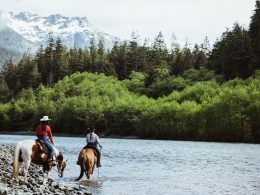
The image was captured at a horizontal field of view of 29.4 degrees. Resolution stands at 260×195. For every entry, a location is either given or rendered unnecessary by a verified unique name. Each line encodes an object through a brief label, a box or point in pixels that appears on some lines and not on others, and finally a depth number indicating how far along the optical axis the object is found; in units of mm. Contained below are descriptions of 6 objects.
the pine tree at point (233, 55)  150875
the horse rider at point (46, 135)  24625
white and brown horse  23334
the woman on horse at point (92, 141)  33125
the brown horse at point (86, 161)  31859
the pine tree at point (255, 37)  144000
